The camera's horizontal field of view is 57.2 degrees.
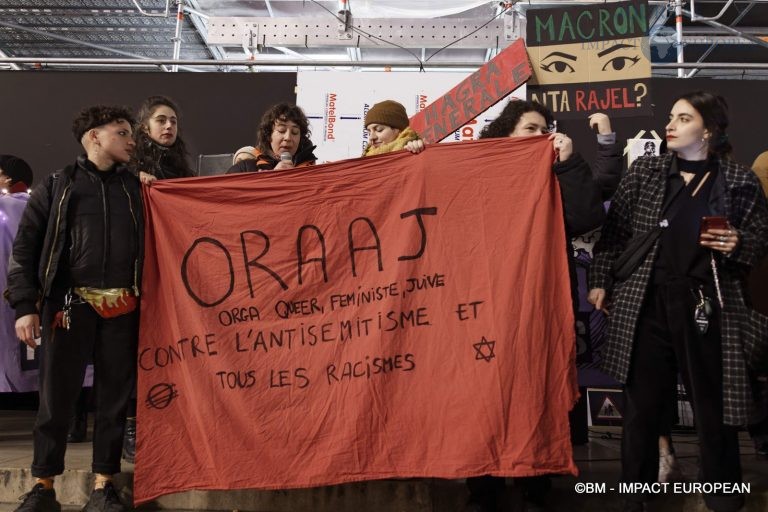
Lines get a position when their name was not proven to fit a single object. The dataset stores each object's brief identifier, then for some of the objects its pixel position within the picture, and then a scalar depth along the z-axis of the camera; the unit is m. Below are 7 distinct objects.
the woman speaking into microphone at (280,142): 3.55
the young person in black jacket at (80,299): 2.78
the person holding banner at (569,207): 2.70
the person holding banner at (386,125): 3.32
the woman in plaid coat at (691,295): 2.54
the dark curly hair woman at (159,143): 3.46
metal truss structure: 6.21
